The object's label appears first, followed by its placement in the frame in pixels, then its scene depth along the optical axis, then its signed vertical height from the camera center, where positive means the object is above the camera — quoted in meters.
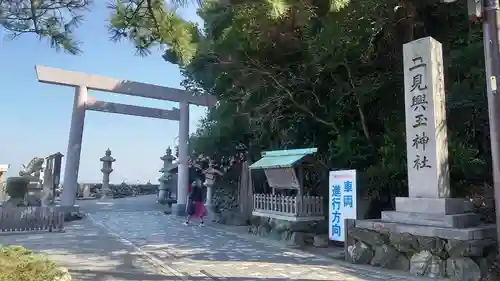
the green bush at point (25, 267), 4.56 -0.99
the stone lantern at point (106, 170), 30.64 +1.55
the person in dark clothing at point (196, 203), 15.92 -0.44
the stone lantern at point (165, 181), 27.11 +0.74
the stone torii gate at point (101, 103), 16.86 +4.19
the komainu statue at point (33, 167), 20.93 +1.11
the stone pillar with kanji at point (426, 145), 6.42 +0.93
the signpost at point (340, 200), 8.20 -0.08
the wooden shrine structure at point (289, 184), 9.99 +0.30
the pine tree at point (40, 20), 5.17 +2.30
